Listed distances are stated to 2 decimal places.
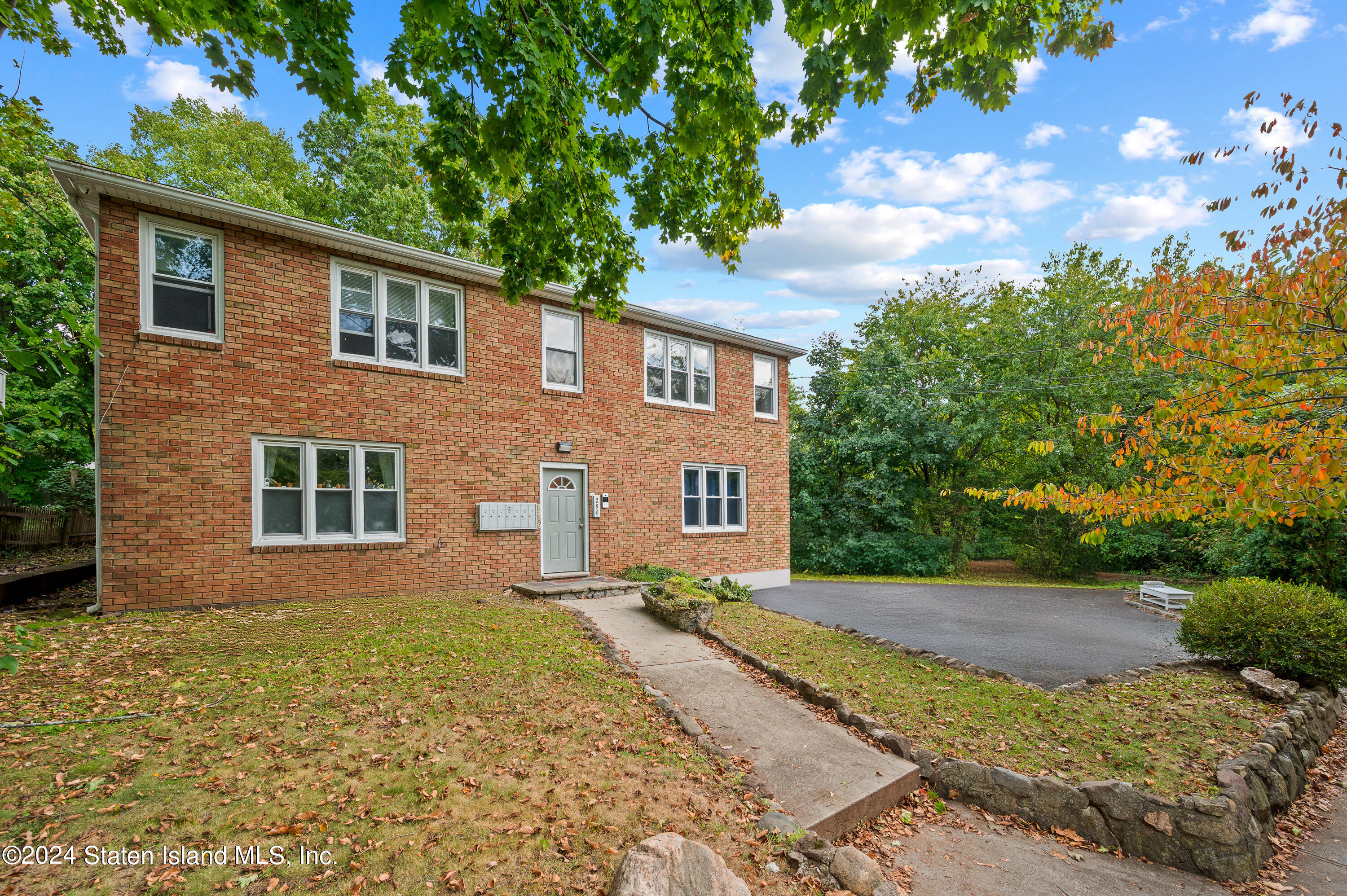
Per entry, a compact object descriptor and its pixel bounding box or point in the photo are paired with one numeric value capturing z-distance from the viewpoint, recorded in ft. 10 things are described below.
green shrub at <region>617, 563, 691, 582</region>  37.99
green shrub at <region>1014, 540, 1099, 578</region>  62.23
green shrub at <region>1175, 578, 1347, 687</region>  21.27
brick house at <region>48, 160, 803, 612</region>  25.67
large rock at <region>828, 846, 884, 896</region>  10.97
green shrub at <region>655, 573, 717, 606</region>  28.23
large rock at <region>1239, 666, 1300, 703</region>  19.93
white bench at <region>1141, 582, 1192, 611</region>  40.73
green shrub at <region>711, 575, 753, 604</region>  36.73
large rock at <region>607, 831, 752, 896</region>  8.91
